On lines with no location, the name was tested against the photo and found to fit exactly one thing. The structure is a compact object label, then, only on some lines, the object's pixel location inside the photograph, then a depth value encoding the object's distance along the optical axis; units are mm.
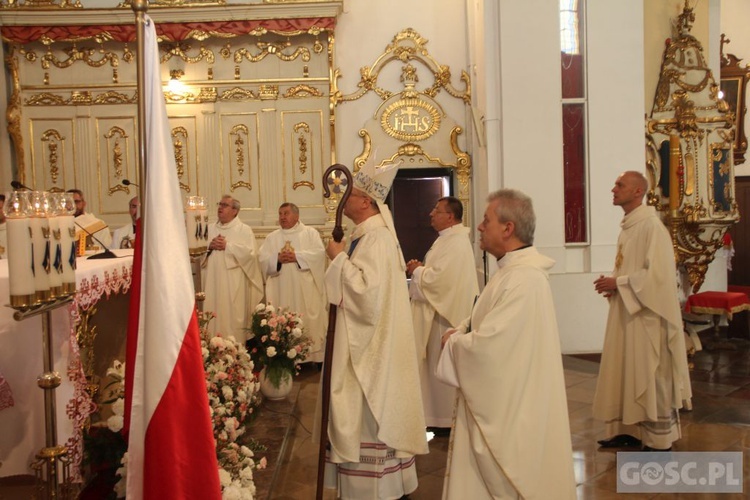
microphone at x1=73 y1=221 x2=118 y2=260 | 3906
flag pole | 2193
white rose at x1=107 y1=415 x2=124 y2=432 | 3000
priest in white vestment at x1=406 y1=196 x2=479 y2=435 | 5289
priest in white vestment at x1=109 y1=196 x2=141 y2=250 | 7590
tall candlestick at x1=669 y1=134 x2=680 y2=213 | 8462
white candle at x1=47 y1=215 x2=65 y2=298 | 2449
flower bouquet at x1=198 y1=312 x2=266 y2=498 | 2979
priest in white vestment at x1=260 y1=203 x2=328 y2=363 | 7637
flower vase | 5613
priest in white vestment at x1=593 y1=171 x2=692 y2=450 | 4648
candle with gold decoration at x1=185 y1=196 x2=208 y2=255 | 3840
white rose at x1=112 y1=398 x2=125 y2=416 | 3098
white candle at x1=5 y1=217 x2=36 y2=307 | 2318
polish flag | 2100
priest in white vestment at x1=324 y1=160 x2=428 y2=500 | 3764
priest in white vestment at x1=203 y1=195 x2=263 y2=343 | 7781
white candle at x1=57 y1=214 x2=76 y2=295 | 2539
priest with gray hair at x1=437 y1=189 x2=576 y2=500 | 2762
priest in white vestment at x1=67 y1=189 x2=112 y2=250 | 4508
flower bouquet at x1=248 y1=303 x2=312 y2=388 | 5438
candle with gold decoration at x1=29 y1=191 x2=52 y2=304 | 2385
